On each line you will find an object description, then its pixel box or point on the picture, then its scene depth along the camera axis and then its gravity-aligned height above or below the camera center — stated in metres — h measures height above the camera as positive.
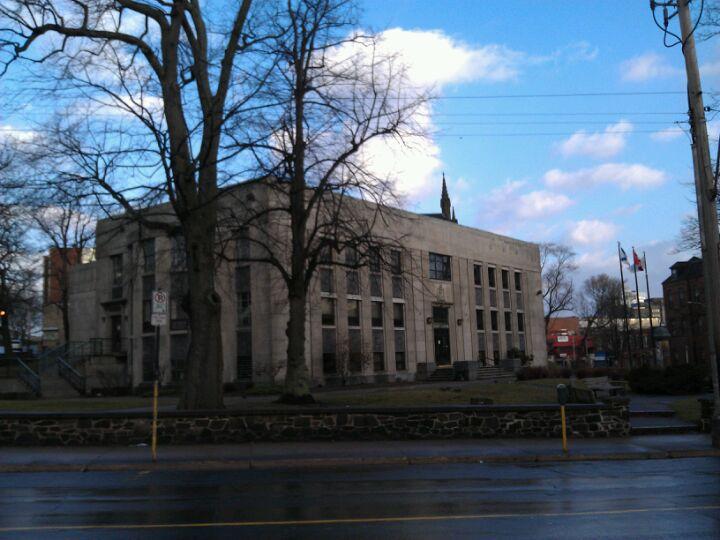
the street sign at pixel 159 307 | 14.76 +1.13
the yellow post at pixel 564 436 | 14.86 -1.98
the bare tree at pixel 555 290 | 85.50 +6.96
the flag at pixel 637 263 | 52.59 +6.08
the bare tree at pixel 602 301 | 93.81 +6.04
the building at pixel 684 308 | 79.88 +4.02
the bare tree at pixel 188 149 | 19.11 +5.97
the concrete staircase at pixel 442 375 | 48.28 -1.84
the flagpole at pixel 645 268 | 54.88 +5.94
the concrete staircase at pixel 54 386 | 40.00 -1.40
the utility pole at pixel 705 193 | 16.19 +3.48
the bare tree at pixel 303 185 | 21.55 +5.54
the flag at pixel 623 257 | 57.00 +7.16
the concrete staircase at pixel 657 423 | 18.59 -2.32
